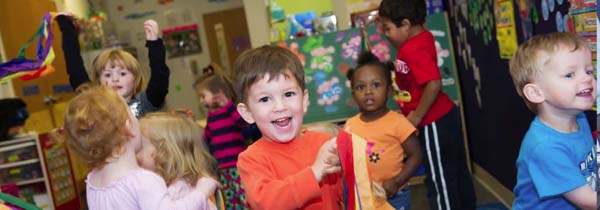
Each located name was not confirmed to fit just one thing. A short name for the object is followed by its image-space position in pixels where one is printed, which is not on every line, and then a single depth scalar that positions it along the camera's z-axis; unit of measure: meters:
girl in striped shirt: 3.39
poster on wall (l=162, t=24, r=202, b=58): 9.09
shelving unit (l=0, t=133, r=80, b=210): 5.68
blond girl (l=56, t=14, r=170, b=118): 2.77
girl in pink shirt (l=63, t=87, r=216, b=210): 1.99
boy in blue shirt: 1.61
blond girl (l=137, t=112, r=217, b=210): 2.33
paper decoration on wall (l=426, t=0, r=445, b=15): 4.98
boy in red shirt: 3.03
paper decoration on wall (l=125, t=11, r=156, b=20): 9.16
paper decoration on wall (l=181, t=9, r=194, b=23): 9.09
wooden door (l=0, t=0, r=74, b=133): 6.45
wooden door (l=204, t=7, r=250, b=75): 8.89
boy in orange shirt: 1.61
